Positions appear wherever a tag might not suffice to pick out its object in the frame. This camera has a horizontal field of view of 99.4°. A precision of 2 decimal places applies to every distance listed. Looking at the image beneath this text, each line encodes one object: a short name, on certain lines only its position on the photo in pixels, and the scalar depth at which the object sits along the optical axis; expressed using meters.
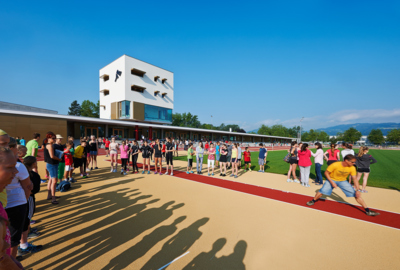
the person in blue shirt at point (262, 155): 10.65
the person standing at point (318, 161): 8.16
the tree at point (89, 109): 64.91
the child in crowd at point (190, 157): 10.02
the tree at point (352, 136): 98.72
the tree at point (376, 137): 89.88
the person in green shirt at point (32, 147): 6.29
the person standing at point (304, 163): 7.71
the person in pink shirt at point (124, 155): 9.09
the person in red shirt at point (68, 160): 6.85
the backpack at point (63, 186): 6.20
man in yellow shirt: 4.74
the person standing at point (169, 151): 9.14
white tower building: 33.28
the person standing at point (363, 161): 6.77
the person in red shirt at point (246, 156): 11.14
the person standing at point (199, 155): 9.73
